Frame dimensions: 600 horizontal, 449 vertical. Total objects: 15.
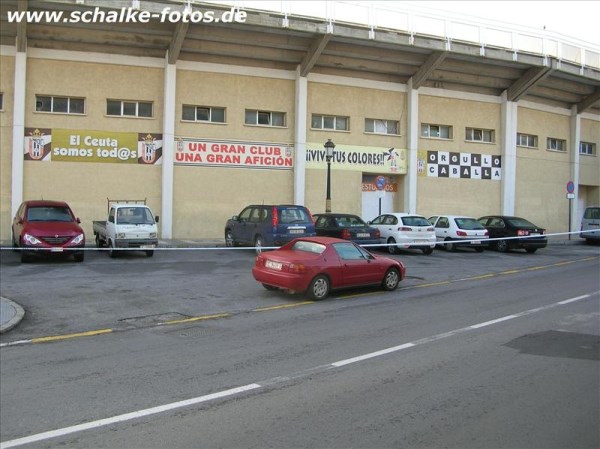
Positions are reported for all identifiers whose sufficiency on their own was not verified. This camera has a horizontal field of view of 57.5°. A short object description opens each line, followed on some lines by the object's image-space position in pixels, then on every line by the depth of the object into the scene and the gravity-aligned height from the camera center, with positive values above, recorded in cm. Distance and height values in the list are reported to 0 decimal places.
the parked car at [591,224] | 2784 +32
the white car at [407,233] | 2027 -27
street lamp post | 2230 +286
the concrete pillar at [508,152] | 3050 +427
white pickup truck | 1697 -32
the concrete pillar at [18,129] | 2203 +351
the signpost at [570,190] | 2872 +209
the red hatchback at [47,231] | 1526 -41
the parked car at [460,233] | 2194 -23
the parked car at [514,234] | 2258 -23
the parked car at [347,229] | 1923 -17
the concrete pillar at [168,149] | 2375 +308
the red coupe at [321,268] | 1106 -94
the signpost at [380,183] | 2573 +198
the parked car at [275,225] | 1730 -8
